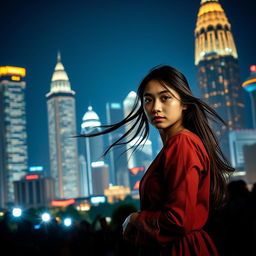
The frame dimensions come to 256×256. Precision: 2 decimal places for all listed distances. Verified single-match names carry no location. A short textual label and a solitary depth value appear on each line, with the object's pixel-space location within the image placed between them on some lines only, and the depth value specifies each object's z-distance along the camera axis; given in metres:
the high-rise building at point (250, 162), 78.62
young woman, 1.81
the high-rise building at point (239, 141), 97.31
